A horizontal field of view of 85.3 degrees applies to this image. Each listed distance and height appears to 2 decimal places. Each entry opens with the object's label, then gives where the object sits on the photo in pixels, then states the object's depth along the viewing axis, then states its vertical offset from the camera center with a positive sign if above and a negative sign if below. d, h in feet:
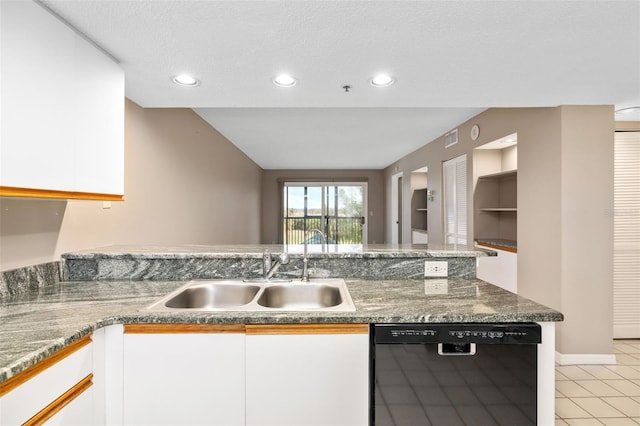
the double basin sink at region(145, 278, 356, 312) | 6.39 -1.52
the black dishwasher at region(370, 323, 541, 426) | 4.55 -2.14
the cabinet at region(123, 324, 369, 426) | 4.62 -2.17
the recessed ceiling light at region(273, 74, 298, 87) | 7.12 +2.78
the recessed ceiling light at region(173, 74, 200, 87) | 7.08 +2.77
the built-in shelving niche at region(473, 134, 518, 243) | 13.29 +0.68
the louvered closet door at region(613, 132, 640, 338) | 11.10 -0.76
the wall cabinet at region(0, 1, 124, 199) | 4.04 +1.40
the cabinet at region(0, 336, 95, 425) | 3.19 -1.84
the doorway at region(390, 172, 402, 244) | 25.55 +0.37
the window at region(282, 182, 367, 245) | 30.73 +0.29
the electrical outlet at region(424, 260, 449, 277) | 6.95 -1.12
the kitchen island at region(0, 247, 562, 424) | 3.75 -1.36
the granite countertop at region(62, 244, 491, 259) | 6.70 -0.79
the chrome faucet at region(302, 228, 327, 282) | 6.64 -1.08
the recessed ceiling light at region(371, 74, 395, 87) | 7.04 +2.77
